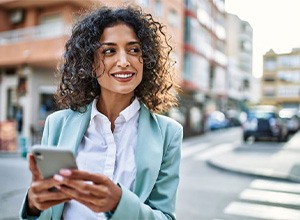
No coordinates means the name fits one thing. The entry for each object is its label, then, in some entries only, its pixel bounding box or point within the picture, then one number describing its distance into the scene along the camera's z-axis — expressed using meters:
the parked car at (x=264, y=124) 18.33
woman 1.51
